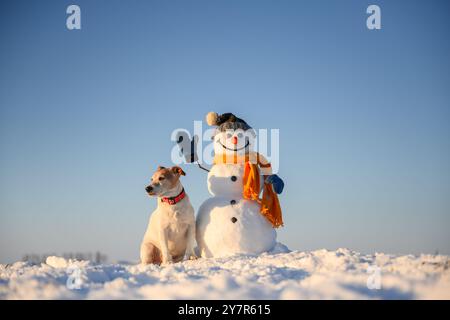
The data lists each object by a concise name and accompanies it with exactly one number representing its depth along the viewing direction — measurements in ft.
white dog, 19.27
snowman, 19.79
